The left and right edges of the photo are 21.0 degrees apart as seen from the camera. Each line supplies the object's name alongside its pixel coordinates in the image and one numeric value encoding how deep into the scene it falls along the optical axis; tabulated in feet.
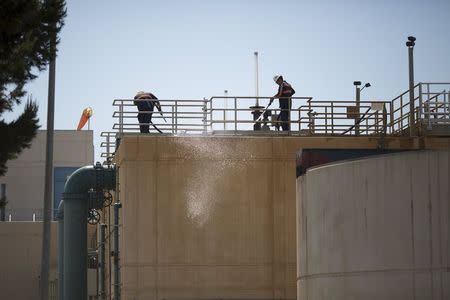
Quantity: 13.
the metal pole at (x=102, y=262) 133.38
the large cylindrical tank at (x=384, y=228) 78.89
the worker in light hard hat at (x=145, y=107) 117.80
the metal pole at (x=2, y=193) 213.25
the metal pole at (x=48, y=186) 112.37
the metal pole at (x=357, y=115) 120.54
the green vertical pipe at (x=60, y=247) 146.41
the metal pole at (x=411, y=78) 119.65
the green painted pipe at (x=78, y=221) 127.44
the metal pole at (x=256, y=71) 153.58
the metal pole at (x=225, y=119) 118.52
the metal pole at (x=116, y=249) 118.60
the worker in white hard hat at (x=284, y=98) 119.85
